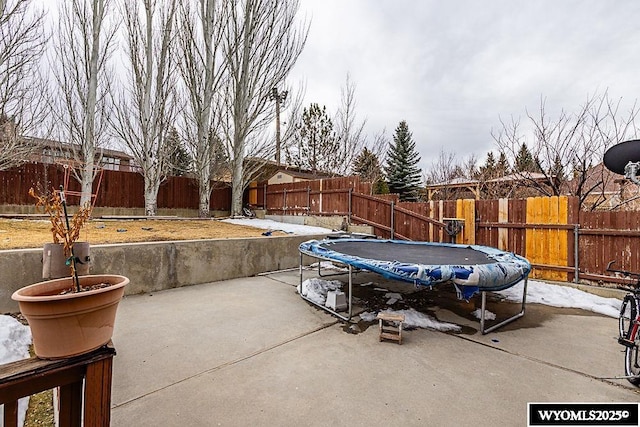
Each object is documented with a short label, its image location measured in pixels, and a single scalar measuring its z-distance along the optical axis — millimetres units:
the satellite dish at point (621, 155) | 2133
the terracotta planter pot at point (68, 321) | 1102
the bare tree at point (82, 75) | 8414
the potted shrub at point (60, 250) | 1434
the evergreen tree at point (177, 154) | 9469
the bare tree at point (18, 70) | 6266
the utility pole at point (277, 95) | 10523
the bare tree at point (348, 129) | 14719
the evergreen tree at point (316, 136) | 16953
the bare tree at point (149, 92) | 9070
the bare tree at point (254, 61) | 9656
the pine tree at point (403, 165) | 19359
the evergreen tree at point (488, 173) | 10617
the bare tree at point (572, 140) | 5371
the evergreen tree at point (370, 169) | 16031
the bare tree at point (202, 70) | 9359
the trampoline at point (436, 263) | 2684
